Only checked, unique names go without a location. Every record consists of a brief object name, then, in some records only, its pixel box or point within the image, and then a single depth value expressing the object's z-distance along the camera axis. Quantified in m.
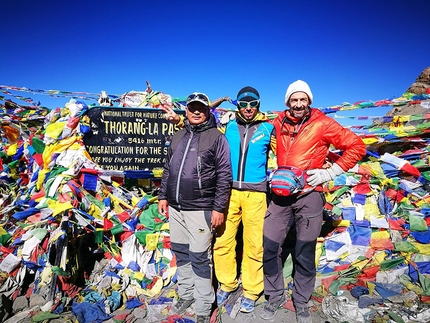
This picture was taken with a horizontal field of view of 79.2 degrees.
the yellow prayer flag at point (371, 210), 4.59
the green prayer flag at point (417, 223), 4.33
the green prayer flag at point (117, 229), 4.12
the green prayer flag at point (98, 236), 4.05
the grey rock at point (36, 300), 3.49
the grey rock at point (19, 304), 3.42
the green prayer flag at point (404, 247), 4.25
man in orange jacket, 3.00
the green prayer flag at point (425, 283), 3.71
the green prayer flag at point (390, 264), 4.16
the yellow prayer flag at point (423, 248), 4.23
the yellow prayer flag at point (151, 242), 4.16
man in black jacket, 3.09
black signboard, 4.30
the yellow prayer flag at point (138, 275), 3.98
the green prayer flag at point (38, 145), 4.35
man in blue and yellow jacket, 3.28
